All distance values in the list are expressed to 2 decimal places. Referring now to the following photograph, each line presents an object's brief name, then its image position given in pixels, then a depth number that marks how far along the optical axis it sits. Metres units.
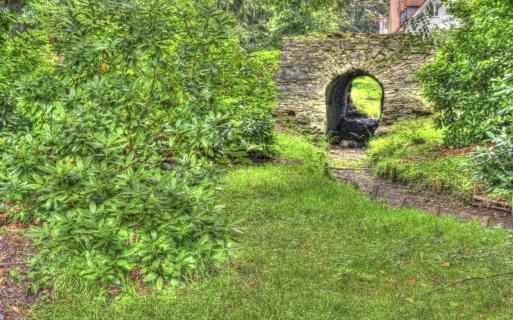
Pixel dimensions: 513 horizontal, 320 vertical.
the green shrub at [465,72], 9.50
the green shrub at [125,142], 3.91
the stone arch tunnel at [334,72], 17.66
